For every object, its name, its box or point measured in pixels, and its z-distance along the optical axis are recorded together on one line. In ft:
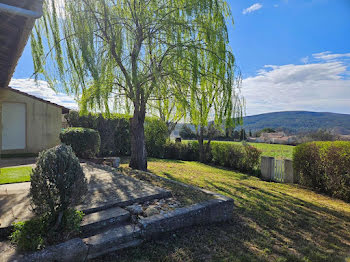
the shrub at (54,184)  8.13
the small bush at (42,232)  7.39
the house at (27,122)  29.76
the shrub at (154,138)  43.62
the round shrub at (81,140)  28.27
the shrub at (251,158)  34.63
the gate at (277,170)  28.19
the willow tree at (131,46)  17.60
